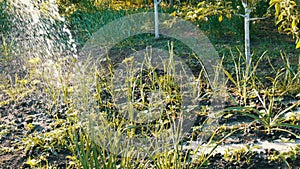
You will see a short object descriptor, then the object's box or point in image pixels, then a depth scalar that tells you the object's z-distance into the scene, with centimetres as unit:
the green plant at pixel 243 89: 336
